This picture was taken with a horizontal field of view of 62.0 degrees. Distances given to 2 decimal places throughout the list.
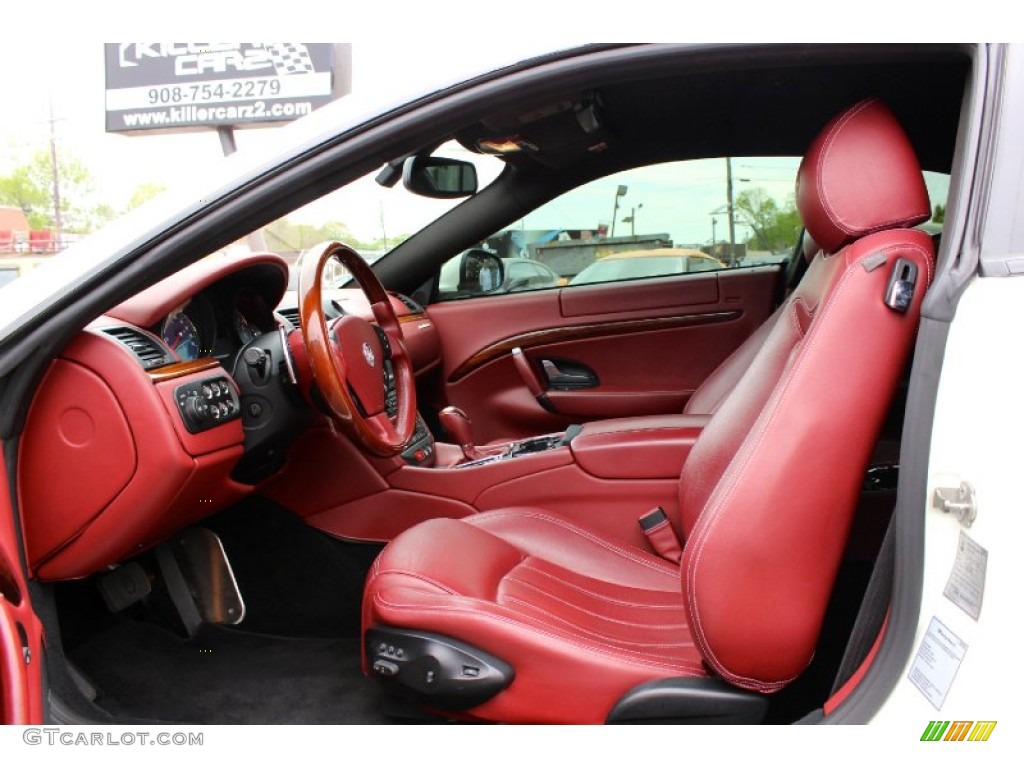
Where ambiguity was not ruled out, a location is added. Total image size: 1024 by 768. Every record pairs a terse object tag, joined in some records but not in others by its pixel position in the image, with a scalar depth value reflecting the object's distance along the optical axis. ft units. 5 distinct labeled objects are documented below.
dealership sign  31.53
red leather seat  3.86
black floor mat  6.27
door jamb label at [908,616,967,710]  3.24
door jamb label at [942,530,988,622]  3.15
